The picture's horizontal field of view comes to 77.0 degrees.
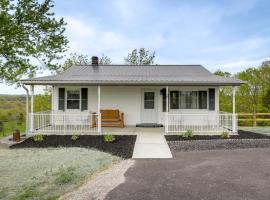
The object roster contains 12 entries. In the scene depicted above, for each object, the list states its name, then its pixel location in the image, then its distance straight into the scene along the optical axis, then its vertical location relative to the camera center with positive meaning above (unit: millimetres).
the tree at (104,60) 19336 +5062
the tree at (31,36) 5261 +2227
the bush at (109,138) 6308 -1285
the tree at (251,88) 16169 +1534
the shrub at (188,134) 6751 -1204
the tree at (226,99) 16682 +488
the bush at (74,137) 6635 -1311
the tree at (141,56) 19932 +5632
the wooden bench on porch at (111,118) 8547 -720
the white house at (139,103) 8668 +45
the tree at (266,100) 14629 +341
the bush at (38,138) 6557 -1333
